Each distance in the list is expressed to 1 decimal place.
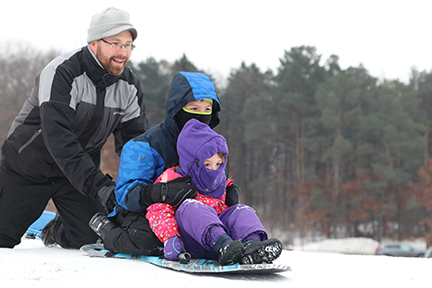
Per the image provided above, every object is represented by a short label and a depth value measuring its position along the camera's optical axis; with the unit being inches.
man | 253.4
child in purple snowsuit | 203.5
